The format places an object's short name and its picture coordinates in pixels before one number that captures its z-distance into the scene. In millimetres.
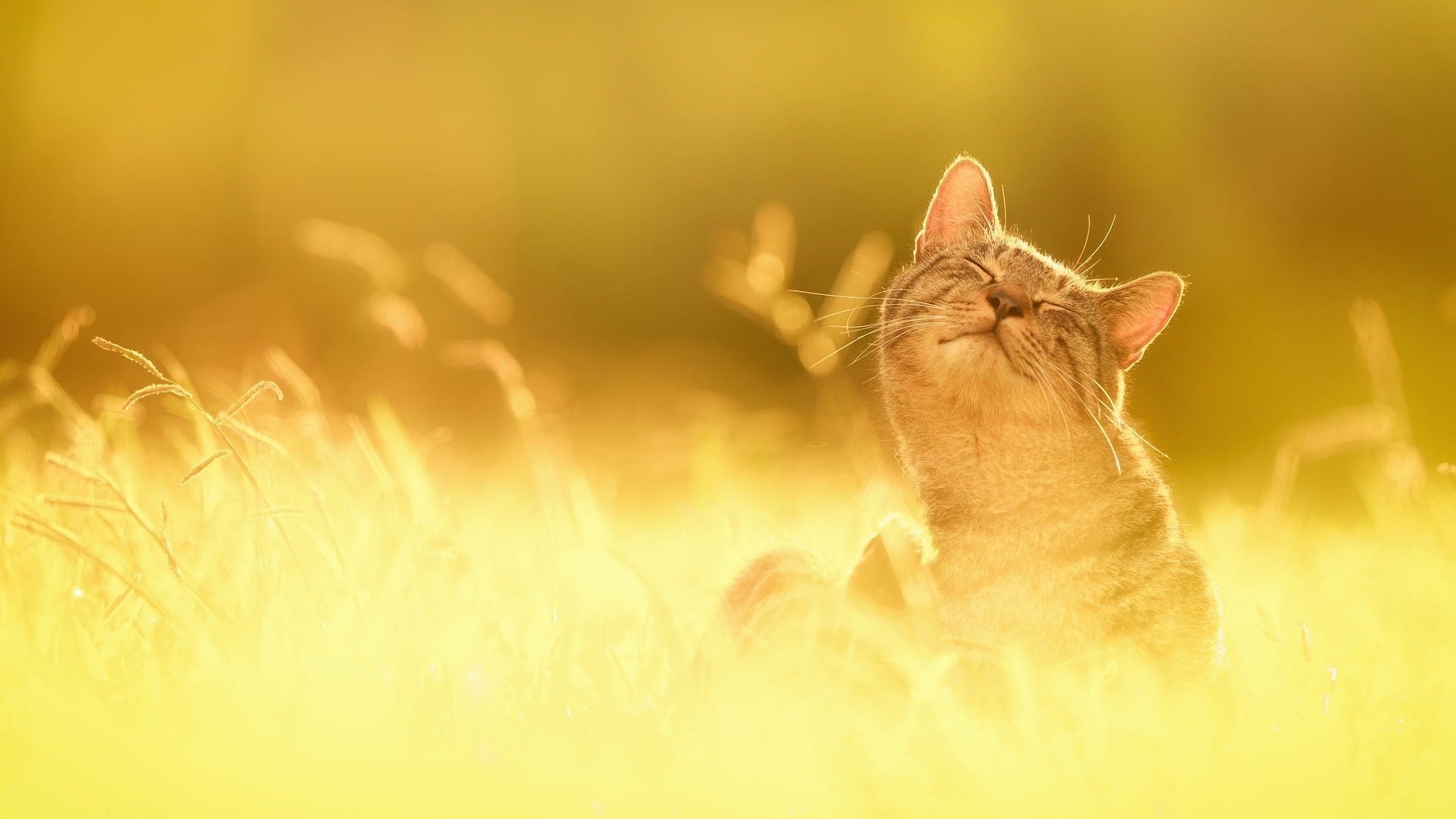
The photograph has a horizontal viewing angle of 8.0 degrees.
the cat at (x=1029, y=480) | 4319
